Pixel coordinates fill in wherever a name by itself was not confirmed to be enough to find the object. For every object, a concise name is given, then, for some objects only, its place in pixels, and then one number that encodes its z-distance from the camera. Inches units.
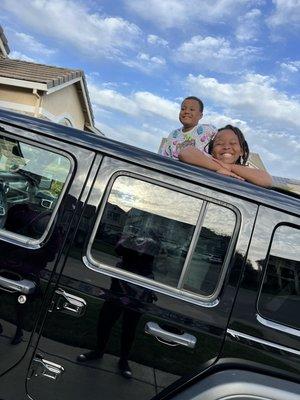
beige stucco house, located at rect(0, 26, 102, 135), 483.5
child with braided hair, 89.3
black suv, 75.5
